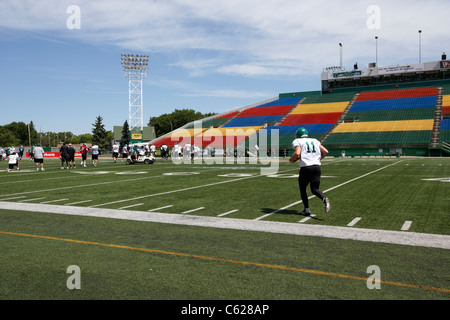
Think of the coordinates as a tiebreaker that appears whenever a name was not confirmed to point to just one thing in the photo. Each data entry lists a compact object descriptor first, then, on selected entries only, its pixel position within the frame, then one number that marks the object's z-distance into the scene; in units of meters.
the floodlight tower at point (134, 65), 64.08
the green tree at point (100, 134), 91.22
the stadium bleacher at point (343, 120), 48.19
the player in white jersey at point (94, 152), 27.59
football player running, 7.59
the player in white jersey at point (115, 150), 32.41
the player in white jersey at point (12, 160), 22.42
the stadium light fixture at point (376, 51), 67.69
